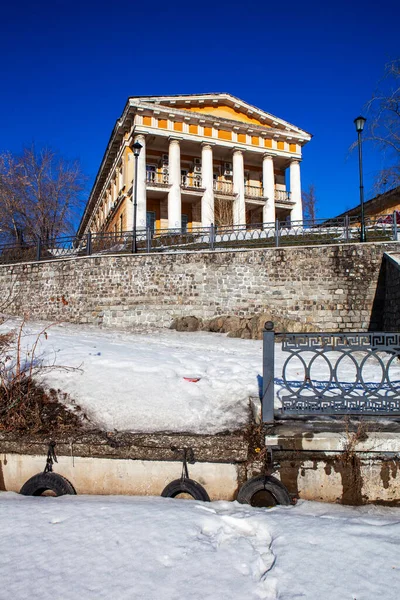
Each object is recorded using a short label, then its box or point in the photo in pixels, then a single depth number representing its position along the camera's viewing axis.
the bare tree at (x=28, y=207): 25.14
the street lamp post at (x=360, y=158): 14.23
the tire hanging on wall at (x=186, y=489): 4.04
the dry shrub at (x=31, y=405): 4.64
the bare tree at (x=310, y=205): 44.76
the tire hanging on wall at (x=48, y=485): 4.13
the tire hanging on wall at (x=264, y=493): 3.96
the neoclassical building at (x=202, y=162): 27.61
